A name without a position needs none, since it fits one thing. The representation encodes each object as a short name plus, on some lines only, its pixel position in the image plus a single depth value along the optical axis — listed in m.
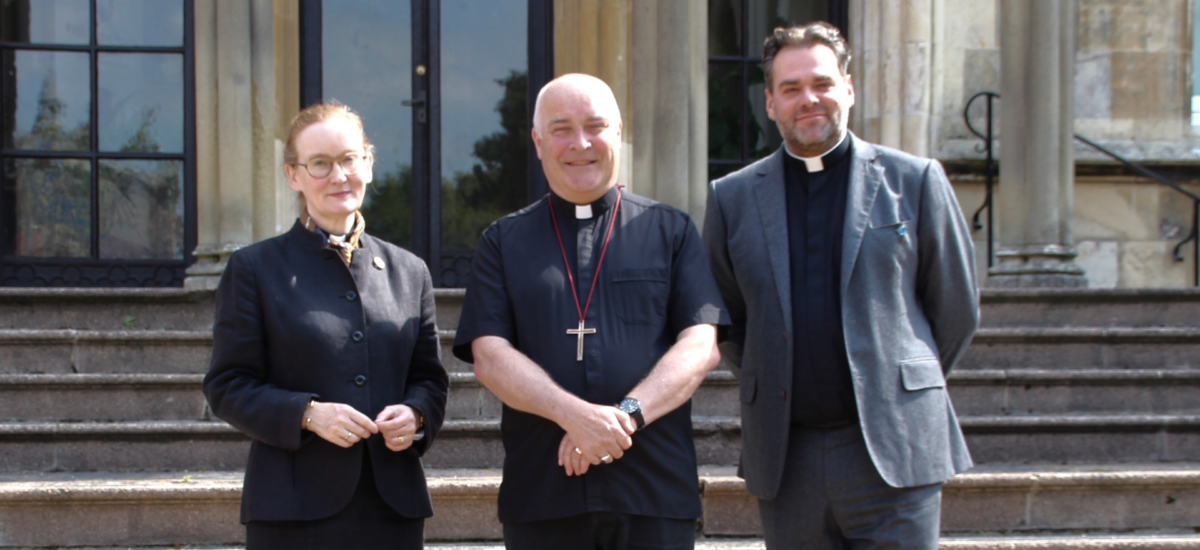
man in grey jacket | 2.40
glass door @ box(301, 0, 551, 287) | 6.59
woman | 2.31
